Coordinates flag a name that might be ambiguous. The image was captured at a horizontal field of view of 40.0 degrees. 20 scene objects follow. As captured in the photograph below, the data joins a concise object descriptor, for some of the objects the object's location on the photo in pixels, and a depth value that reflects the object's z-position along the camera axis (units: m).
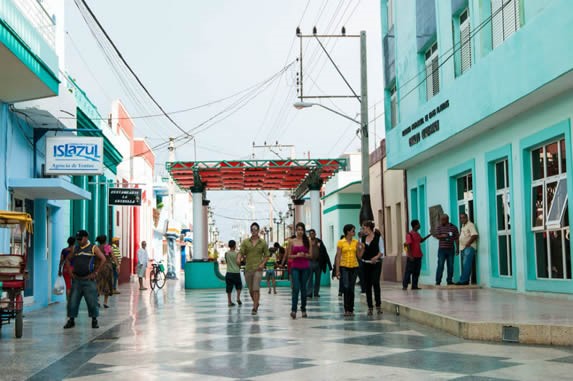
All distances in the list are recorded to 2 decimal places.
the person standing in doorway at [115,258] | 24.11
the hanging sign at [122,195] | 28.19
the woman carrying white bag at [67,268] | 17.06
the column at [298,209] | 34.97
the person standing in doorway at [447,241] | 19.39
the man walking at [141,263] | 28.91
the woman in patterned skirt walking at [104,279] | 18.78
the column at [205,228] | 31.17
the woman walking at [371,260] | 15.15
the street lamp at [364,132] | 23.67
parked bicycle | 29.46
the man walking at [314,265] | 20.05
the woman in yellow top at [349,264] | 14.90
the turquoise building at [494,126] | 14.66
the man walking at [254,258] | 15.88
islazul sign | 18.59
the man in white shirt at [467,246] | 19.34
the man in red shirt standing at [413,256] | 19.33
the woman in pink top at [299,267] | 14.96
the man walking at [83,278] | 13.57
